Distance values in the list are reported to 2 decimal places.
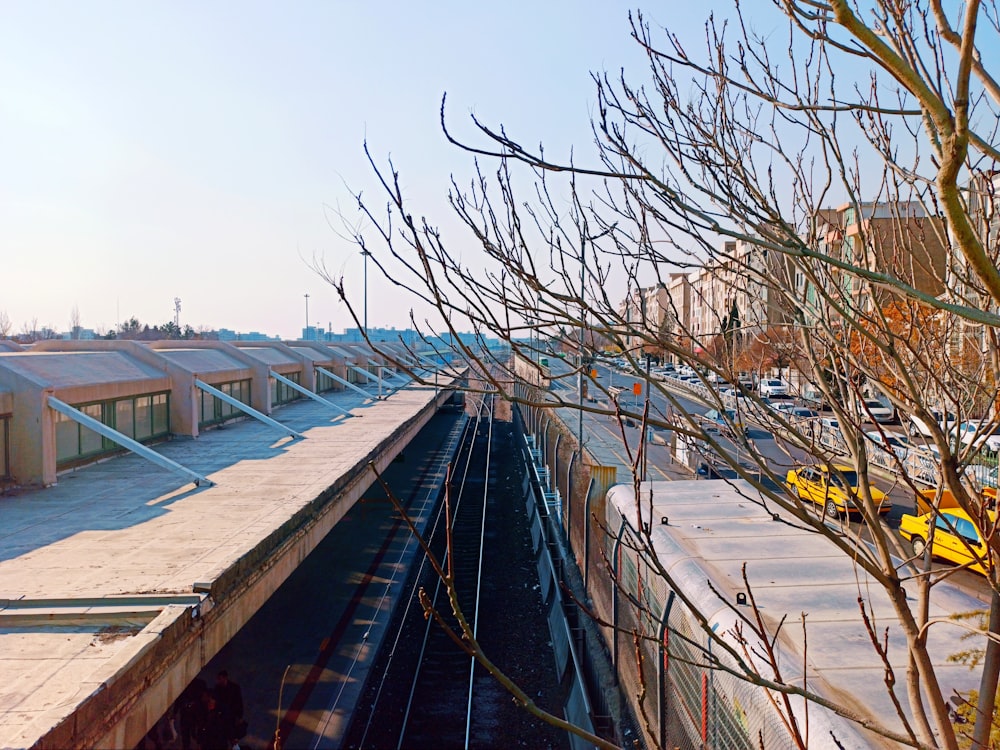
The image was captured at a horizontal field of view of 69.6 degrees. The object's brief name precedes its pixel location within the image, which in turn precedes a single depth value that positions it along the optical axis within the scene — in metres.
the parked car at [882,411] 30.69
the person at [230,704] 9.26
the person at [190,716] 9.31
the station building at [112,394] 14.15
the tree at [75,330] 100.25
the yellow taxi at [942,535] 13.38
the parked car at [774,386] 40.47
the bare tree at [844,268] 1.97
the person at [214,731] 9.16
